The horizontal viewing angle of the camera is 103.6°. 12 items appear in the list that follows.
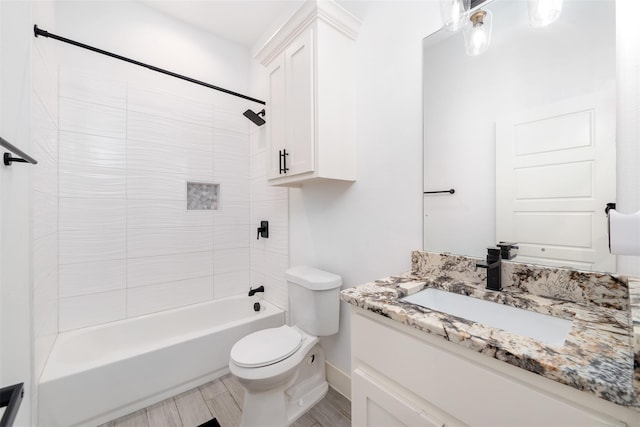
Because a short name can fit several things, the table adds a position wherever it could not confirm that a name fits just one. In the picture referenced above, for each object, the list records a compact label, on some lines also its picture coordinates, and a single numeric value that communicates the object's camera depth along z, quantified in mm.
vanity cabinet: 502
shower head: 2254
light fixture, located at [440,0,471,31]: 1076
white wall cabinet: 1413
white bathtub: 1322
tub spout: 2209
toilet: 1276
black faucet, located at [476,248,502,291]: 978
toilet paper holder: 803
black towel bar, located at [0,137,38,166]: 583
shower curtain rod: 1271
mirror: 835
